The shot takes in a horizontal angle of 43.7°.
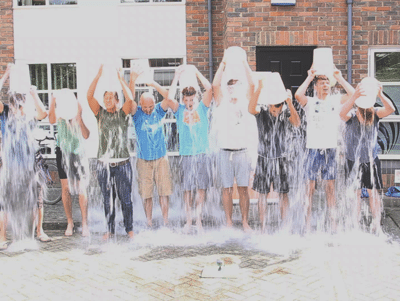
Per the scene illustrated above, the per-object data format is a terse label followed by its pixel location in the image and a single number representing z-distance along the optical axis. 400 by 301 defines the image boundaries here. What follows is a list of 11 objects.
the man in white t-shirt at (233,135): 6.26
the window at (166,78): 10.47
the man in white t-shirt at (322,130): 6.07
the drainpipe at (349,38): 9.08
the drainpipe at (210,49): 10.10
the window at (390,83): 9.36
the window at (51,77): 10.69
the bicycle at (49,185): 8.10
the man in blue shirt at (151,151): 6.26
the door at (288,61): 9.54
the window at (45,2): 10.52
